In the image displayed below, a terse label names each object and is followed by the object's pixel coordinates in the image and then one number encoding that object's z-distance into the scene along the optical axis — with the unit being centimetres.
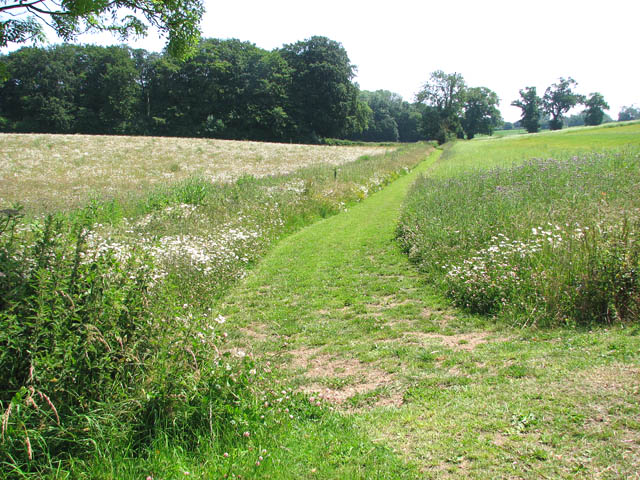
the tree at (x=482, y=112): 9475
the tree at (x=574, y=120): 15162
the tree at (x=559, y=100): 10181
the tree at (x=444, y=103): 8738
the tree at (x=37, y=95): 5659
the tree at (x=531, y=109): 10338
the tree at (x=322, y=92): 6900
